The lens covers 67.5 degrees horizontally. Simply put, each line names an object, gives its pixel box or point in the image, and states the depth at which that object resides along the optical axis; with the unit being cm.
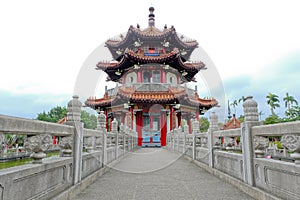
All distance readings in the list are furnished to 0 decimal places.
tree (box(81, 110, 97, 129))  5464
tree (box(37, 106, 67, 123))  4385
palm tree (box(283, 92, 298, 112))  4759
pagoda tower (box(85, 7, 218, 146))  1638
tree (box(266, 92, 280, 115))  4750
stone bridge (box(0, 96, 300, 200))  266
